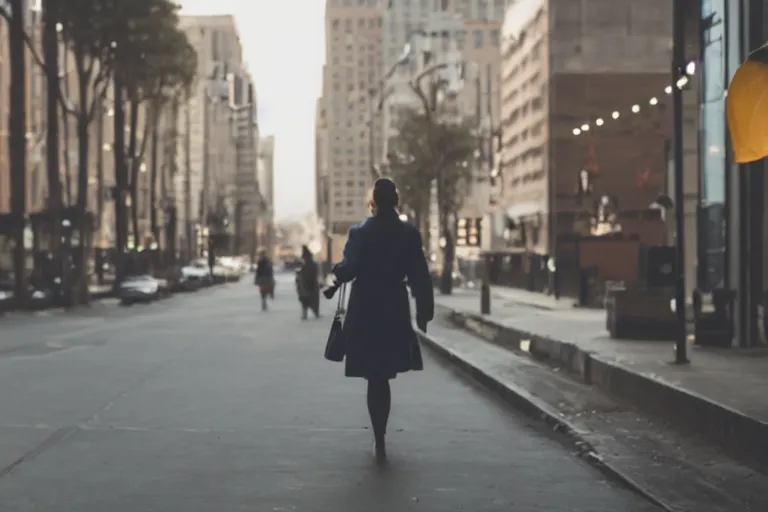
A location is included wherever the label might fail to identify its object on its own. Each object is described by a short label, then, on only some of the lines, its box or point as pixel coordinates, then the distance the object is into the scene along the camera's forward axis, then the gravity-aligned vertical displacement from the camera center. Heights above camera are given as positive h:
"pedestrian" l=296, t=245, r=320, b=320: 37.78 -0.76
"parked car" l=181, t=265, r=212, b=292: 79.44 -1.18
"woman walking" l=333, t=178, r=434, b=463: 9.98 -0.33
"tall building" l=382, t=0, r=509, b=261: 123.50 +21.91
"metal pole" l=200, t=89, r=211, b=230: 157.24 +13.99
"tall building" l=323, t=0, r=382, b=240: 111.51 +7.83
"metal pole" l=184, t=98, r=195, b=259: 120.75 +3.60
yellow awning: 9.79 +1.09
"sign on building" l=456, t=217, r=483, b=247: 96.72 +1.92
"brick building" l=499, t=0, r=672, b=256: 73.75 +8.49
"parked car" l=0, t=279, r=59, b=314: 44.41 -1.27
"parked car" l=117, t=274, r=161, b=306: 56.03 -1.28
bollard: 35.68 -1.11
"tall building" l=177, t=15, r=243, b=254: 178.62 +15.92
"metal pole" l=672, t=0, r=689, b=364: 15.44 +1.42
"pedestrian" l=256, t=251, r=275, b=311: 44.47 -0.60
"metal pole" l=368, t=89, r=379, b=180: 100.44 +8.89
